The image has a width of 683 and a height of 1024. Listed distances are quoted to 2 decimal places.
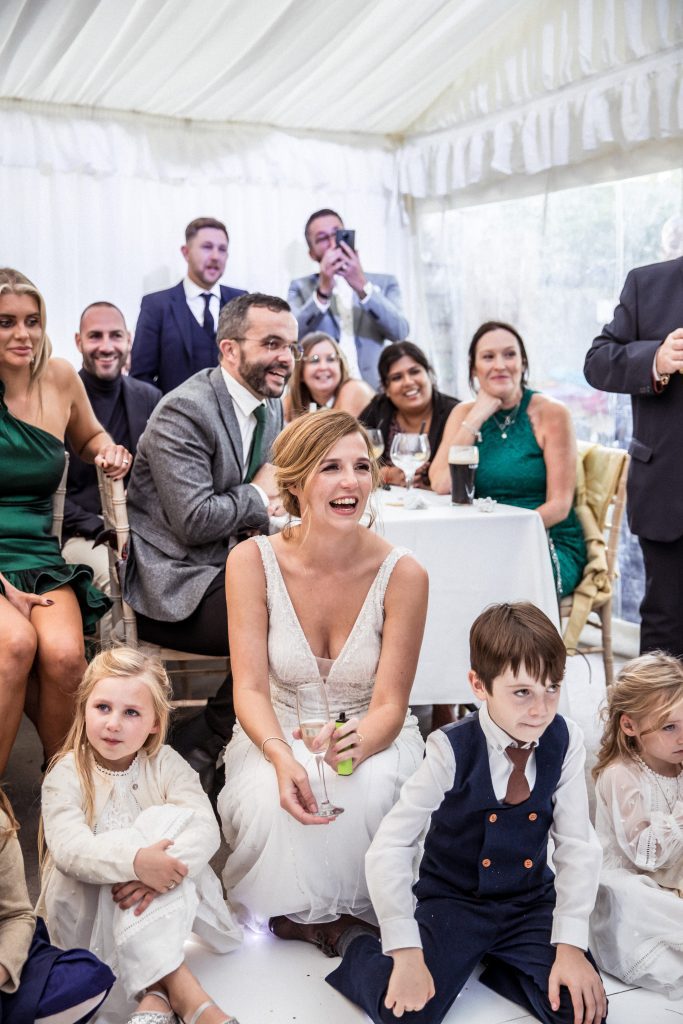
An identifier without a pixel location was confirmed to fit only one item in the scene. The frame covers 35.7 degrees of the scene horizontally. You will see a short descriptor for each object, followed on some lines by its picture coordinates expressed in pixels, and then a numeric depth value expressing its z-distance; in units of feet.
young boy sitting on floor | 6.01
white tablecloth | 9.28
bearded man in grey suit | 9.39
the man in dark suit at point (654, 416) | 9.22
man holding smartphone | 18.44
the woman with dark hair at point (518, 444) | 11.31
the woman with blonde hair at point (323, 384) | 14.80
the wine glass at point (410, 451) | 10.27
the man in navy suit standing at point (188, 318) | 16.48
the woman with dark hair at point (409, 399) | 12.82
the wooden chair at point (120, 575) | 9.49
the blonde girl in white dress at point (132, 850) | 6.09
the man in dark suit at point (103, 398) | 12.59
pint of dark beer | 9.91
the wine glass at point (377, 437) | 9.89
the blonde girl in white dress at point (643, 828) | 6.46
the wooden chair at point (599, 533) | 11.31
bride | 6.82
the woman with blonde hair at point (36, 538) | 8.07
